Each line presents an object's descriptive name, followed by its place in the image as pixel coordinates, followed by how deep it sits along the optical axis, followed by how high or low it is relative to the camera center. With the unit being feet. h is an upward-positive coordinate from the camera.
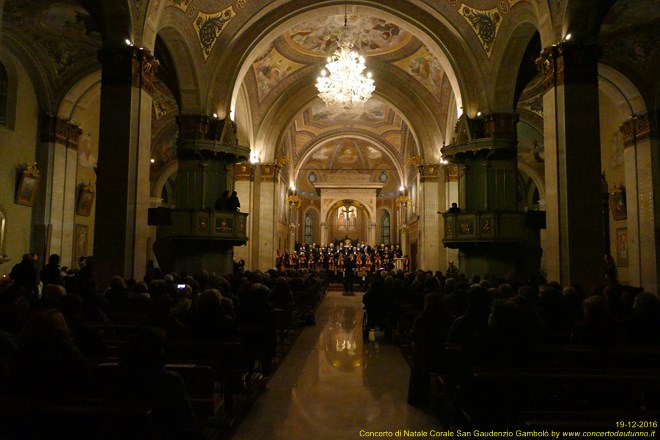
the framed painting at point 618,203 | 50.61 +5.11
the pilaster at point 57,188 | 46.55 +5.83
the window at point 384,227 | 124.98 +5.73
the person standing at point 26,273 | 26.84 -1.52
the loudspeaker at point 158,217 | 39.83 +2.52
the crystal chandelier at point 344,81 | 47.29 +16.56
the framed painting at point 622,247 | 49.70 +0.46
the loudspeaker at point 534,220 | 37.35 +2.35
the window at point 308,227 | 125.29 +5.56
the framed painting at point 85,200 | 52.95 +5.09
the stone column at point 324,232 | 121.70 +4.26
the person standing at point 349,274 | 65.51 -3.38
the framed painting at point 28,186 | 44.19 +5.51
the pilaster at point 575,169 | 28.17 +4.85
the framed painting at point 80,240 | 52.03 +0.71
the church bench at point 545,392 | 9.96 -3.49
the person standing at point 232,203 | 45.96 +4.25
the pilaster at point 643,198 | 43.80 +5.04
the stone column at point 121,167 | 29.43 +4.90
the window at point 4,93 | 43.49 +13.81
